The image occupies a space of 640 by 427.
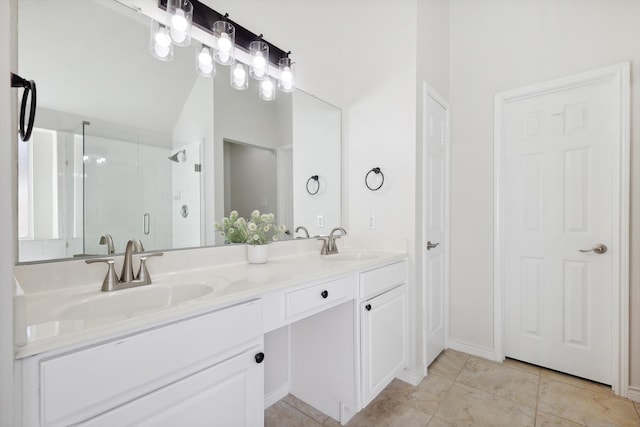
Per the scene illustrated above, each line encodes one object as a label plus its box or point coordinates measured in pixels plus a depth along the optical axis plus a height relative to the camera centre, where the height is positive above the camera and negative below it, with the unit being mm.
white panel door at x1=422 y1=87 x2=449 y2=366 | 2061 -51
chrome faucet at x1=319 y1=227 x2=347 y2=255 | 2029 -239
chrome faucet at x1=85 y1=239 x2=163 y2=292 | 1035 -228
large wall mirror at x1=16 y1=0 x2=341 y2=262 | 1001 +311
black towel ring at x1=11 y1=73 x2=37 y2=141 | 608 +252
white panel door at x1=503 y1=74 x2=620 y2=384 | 1886 -117
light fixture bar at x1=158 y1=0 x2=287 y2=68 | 1373 +958
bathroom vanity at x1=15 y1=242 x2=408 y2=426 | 640 -396
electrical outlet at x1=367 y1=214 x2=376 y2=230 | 2145 -81
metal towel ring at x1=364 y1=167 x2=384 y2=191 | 2096 +257
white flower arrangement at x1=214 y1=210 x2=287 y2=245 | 1552 -91
